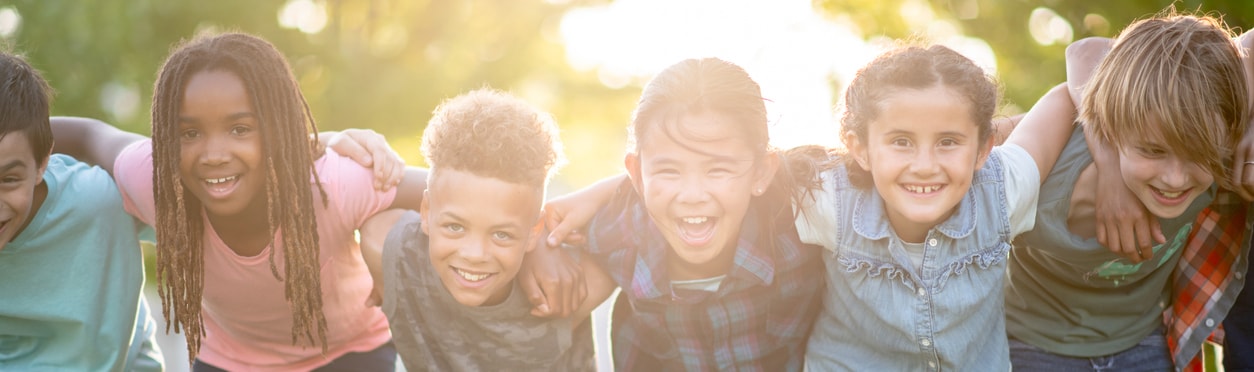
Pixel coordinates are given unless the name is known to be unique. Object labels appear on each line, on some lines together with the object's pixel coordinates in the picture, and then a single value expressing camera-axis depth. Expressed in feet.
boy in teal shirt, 10.47
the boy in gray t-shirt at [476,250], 9.86
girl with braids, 9.93
